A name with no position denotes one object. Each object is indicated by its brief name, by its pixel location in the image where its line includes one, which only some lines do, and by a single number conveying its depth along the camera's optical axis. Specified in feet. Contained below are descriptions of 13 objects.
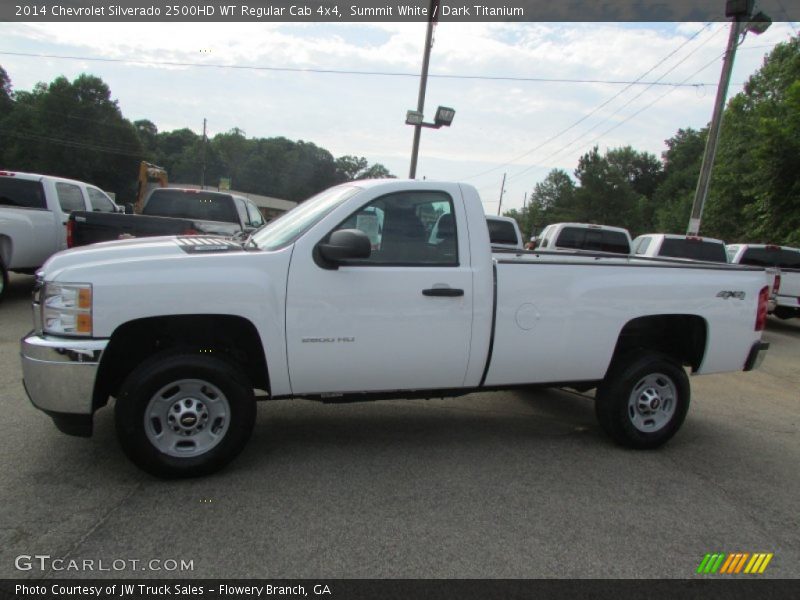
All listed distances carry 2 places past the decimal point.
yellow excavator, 93.71
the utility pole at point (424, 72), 50.31
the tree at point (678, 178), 187.62
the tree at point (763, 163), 71.00
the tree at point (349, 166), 320.29
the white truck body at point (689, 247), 40.11
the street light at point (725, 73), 45.39
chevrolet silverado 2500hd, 11.50
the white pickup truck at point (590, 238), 42.63
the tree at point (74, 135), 213.87
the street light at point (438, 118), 50.47
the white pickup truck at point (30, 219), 29.53
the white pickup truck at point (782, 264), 41.39
